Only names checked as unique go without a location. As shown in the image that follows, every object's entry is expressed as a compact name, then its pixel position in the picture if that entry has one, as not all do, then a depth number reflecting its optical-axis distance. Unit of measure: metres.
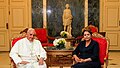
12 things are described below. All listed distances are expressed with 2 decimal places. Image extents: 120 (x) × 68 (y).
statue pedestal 5.92
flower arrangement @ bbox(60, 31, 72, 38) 8.69
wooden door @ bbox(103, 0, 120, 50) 11.14
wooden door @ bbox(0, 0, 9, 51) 11.35
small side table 5.61
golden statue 10.74
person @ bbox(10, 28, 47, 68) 4.84
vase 5.82
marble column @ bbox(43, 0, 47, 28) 11.23
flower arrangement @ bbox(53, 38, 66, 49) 5.82
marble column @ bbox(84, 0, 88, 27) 11.21
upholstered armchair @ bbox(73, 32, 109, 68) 5.26
